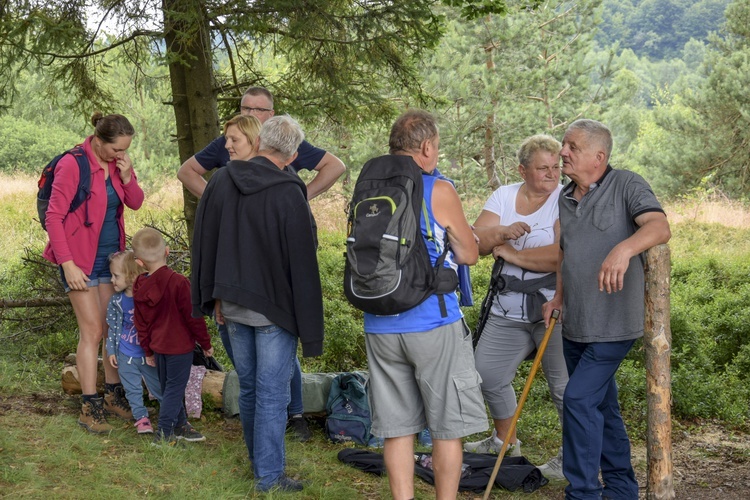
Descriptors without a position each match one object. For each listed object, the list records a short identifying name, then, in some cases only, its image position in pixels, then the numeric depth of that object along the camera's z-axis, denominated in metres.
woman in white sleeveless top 4.61
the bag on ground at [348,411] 5.38
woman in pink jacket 4.89
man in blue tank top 3.65
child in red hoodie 4.98
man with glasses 5.24
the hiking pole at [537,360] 4.21
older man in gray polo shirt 3.94
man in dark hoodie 4.05
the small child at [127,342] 5.11
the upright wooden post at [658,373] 4.05
